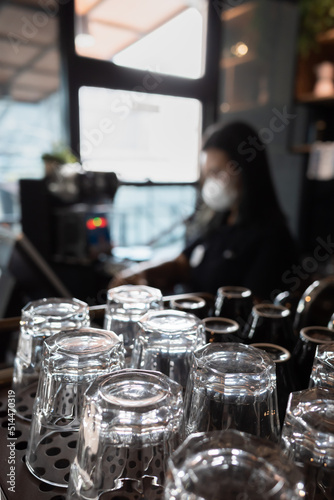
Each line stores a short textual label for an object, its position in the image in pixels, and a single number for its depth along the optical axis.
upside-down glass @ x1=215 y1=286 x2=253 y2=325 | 0.69
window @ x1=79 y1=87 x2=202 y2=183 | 2.96
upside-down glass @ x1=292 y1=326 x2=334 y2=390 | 0.51
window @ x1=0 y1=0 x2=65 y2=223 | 2.72
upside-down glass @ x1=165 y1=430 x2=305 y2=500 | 0.24
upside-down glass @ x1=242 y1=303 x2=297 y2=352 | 0.58
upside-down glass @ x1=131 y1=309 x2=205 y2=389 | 0.48
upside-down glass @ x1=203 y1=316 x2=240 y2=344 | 0.55
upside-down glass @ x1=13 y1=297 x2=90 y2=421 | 0.55
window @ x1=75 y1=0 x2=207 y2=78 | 2.86
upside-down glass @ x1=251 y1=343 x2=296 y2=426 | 0.46
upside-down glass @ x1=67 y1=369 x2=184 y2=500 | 0.33
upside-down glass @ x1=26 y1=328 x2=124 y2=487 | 0.42
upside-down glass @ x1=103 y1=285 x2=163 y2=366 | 0.58
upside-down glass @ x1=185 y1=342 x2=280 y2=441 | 0.37
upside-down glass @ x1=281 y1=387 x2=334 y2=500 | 0.31
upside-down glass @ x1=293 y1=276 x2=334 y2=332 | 0.69
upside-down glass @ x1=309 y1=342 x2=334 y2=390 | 0.41
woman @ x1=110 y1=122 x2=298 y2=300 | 1.70
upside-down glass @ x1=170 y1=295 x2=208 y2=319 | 0.67
